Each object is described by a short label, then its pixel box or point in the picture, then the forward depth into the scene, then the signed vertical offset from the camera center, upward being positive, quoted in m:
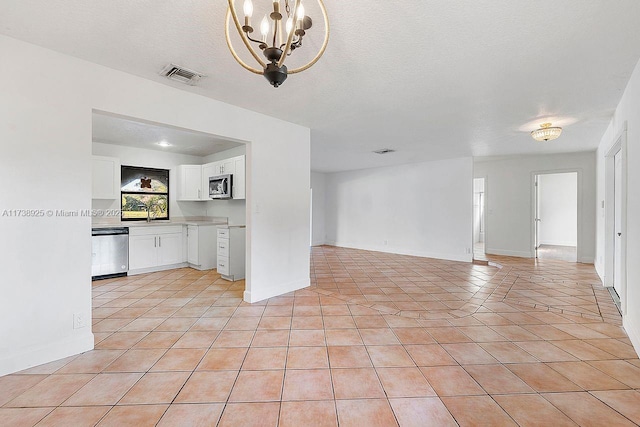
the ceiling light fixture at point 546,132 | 3.79 +1.07
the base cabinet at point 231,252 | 4.47 -0.63
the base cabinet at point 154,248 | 4.83 -0.63
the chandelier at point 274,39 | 1.22 +0.77
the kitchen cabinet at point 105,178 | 4.74 +0.58
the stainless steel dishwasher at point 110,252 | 4.46 -0.64
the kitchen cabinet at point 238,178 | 4.68 +0.57
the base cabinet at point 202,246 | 5.18 -0.62
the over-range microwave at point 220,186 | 4.87 +0.45
